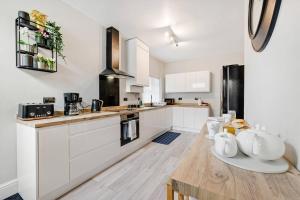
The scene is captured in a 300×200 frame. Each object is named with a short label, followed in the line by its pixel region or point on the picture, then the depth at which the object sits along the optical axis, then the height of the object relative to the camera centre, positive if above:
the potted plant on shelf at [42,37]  1.61 +0.79
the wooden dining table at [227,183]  0.38 -0.28
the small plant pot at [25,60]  1.48 +0.45
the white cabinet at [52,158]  1.26 -0.62
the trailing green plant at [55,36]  1.71 +0.87
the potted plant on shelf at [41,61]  1.59 +0.47
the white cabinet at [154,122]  2.87 -0.61
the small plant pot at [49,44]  1.70 +0.74
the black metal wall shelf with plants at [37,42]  1.50 +0.73
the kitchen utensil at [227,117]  1.49 -0.22
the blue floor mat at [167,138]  3.25 -1.05
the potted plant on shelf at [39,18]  1.57 +1.01
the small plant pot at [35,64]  1.57 +0.43
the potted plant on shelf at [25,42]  1.51 +0.68
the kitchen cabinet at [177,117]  4.33 -0.61
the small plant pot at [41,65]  1.59 +0.42
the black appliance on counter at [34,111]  1.41 -0.14
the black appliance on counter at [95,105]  2.24 -0.11
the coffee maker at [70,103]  1.81 -0.06
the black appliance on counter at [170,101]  4.89 -0.07
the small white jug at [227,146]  0.60 -0.22
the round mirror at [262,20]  0.71 +0.50
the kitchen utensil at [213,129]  0.93 -0.22
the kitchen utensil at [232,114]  1.70 -0.20
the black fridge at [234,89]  3.04 +0.24
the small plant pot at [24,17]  1.46 +0.95
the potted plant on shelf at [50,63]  1.67 +0.47
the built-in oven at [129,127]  2.28 -0.53
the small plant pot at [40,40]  1.61 +0.74
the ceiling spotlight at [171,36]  2.76 +1.46
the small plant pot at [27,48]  1.52 +0.61
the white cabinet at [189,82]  4.18 +0.60
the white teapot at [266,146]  0.52 -0.19
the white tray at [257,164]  0.51 -0.28
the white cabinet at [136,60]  3.18 +0.99
